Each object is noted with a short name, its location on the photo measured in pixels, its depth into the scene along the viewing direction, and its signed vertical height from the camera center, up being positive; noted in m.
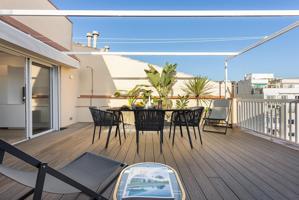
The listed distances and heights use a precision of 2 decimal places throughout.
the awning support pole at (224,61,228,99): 7.73 +0.89
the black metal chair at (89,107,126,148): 4.73 -0.41
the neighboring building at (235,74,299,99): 7.20 +0.27
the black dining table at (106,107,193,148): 4.58 -0.25
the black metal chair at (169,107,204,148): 4.77 -0.40
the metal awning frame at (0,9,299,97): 3.46 +1.34
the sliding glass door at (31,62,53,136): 5.82 +0.02
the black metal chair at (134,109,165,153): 4.20 -0.40
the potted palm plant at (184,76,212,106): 8.39 +0.45
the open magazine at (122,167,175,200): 1.57 -0.67
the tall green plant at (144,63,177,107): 8.77 +0.80
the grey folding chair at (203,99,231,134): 6.82 -0.40
